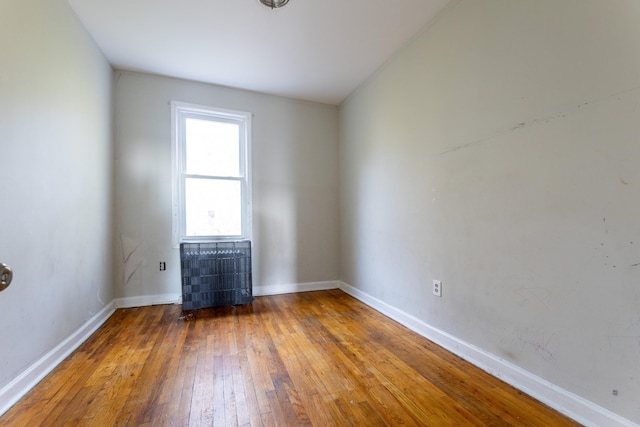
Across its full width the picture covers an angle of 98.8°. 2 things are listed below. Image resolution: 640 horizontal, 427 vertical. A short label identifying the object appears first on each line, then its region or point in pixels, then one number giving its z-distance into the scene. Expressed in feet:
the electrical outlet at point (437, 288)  6.93
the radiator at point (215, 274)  9.53
